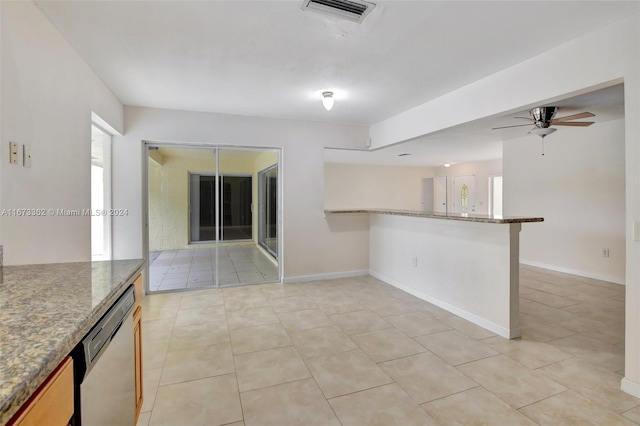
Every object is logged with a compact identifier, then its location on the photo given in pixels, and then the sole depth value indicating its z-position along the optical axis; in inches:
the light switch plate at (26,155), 72.9
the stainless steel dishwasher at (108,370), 37.8
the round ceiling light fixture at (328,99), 137.7
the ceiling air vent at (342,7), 75.8
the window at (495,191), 327.6
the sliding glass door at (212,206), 177.3
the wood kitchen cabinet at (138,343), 64.6
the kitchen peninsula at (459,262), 114.4
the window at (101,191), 146.4
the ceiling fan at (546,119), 140.1
